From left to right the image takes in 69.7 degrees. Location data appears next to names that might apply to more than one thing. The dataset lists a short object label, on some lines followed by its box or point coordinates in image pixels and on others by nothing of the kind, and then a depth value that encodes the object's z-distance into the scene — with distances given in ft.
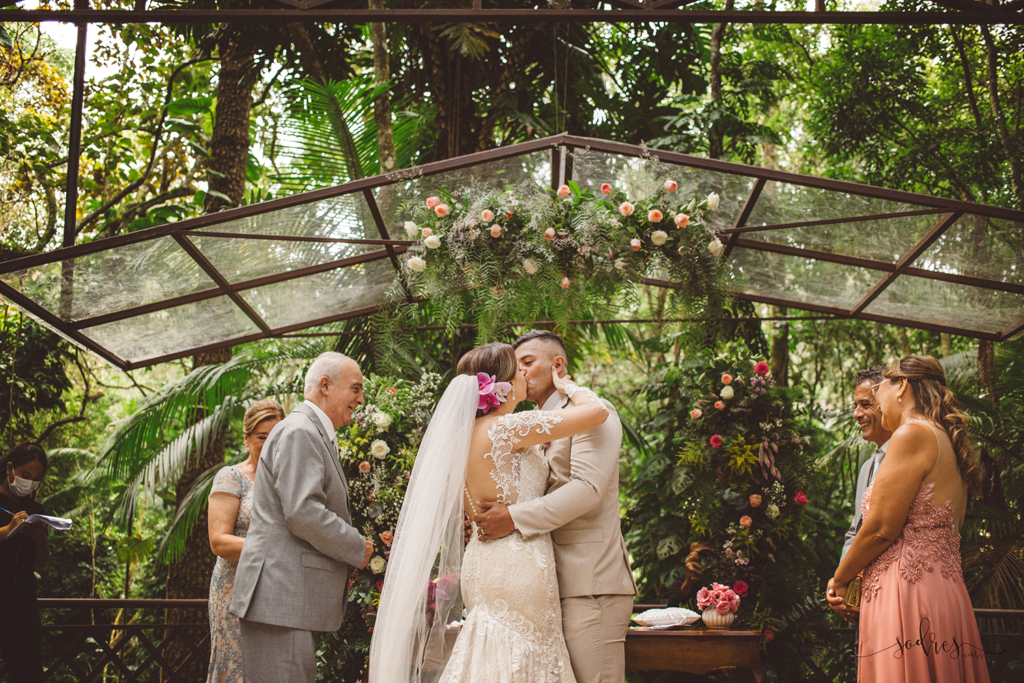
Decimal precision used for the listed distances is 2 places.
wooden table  13.47
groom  10.60
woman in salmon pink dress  10.16
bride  10.27
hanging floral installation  16.24
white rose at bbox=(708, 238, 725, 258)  16.40
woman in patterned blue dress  12.55
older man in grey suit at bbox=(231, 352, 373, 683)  10.43
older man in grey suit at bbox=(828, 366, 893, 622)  14.55
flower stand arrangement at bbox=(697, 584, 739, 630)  14.65
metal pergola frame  15.42
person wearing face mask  15.23
